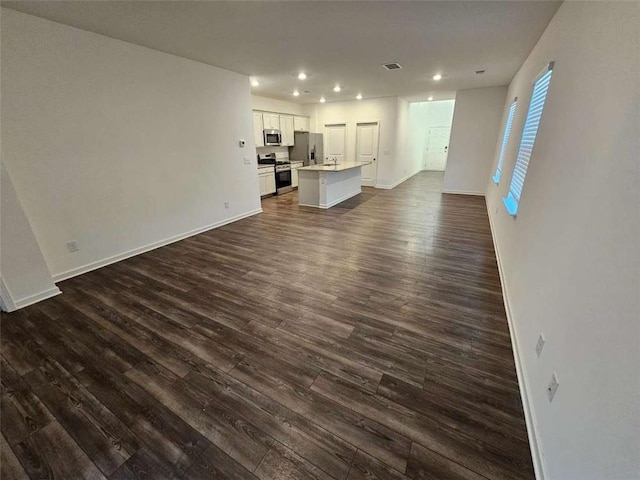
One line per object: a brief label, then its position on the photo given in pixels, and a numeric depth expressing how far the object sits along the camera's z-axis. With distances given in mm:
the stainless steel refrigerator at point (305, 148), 8336
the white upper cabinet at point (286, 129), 7647
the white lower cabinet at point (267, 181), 6968
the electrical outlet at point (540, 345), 1513
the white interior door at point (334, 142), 8688
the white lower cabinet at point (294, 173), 8209
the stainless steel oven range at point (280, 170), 7348
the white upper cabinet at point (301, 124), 8203
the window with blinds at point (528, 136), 2621
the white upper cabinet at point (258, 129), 6680
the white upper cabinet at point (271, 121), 6941
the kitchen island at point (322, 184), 5883
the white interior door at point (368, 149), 8202
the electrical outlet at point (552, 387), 1263
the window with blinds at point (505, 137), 4590
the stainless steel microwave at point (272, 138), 7023
